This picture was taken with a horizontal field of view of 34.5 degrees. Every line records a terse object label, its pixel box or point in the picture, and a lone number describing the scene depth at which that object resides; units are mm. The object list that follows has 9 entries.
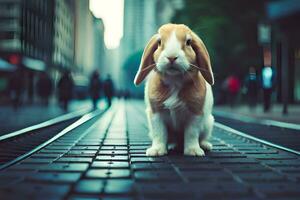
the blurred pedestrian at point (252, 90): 21750
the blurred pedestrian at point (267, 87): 19141
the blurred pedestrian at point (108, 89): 24183
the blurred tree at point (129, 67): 20222
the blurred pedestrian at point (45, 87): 25312
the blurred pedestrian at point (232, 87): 24094
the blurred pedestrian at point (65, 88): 20844
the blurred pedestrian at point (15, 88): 21531
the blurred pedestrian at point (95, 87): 22031
